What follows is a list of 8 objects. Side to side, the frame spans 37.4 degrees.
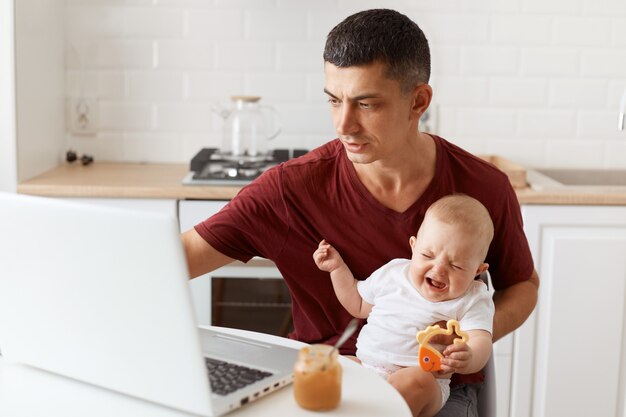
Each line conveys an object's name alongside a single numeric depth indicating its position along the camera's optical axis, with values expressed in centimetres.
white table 135
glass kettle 324
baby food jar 132
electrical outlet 341
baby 176
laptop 122
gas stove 291
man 189
